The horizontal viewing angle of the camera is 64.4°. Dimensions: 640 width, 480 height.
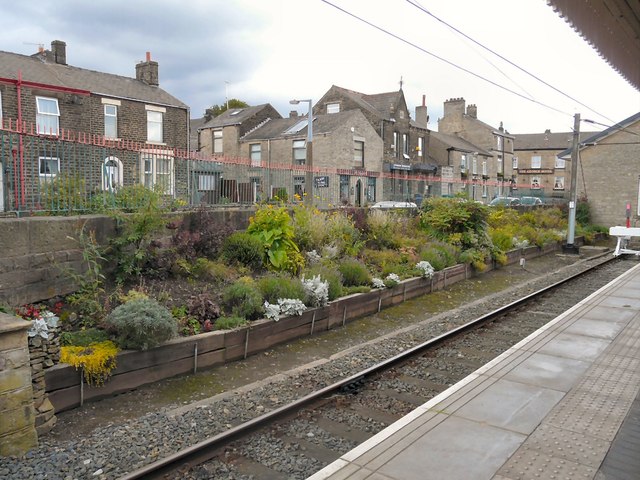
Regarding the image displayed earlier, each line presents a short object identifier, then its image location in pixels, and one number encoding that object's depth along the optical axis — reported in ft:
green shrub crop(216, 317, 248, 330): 24.41
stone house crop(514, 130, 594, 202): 221.46
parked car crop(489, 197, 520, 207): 87.64
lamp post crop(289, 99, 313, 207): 49.82
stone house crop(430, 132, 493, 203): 157.40
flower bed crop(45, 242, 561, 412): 18.38
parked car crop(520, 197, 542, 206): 119.55
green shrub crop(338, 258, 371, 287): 36.52
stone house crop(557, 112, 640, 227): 106.22
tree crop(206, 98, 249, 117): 219.18
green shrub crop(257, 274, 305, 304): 28.89
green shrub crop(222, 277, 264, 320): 26.25
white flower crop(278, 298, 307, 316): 27.81
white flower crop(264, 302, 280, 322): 26.76
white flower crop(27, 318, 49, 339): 17.65
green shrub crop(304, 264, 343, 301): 32.45
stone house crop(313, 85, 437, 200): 136.77
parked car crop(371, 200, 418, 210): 58.68
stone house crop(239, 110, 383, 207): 117.29
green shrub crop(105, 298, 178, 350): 20.22
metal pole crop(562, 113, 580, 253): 73.67
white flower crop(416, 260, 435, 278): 42.78
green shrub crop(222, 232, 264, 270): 33.86
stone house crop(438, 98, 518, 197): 185.57
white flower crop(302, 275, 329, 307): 29.71
